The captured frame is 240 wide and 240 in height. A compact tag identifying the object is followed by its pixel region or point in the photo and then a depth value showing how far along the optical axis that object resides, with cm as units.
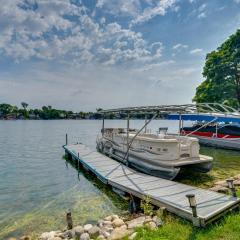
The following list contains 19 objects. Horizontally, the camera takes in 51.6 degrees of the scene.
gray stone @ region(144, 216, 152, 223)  709
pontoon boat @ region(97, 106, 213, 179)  1292
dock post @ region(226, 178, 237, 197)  769
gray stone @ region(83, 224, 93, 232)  733
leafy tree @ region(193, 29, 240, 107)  3262
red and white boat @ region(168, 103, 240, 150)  2242
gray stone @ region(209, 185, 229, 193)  973
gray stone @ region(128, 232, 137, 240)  618
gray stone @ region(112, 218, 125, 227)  745
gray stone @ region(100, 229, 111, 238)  676
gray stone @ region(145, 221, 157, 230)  661
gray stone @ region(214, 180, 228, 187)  1072
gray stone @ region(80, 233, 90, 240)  677
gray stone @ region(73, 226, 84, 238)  714
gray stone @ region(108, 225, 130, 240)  642
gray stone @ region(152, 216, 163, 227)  679
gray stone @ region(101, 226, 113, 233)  709
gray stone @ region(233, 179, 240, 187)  1071
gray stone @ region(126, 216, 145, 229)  711
